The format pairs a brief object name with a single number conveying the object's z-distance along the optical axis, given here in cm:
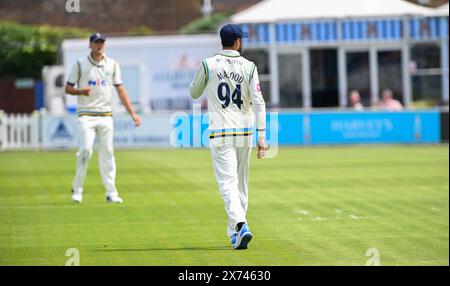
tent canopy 3375
